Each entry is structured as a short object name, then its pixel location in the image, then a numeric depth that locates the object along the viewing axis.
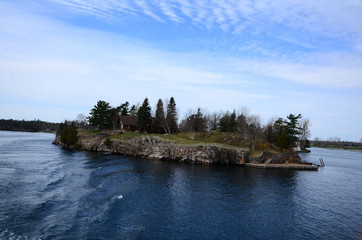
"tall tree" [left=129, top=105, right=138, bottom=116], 135.60
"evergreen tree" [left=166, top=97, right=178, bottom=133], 106.00
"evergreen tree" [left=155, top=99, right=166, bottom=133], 104.64
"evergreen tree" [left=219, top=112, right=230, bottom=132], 108.31
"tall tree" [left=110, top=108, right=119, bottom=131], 106.11
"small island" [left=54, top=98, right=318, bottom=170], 70.44
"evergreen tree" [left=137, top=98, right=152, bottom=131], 94.00
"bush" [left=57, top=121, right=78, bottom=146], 90.50
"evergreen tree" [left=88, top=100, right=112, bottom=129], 101.19
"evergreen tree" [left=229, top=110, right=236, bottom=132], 108.12
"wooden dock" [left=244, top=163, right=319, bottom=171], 66.12
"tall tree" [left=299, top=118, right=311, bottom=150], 130.75
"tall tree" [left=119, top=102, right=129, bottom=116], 124.00
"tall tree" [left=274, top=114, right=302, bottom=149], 81.56
